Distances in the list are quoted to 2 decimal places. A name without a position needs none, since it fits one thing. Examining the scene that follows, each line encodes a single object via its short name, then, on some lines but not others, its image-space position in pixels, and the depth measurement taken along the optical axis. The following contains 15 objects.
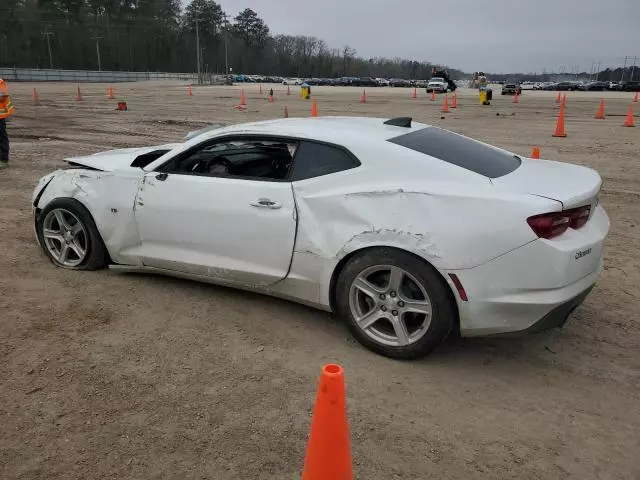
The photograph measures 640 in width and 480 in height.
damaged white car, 3.04
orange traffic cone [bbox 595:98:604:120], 20.72
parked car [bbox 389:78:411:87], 88.75
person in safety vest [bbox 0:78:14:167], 9.41
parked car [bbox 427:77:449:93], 49.06
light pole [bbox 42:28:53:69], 97.49
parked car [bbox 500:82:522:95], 47.48
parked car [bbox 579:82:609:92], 66.15
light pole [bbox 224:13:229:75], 127.85
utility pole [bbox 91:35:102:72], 97.45
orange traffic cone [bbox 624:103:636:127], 17.55
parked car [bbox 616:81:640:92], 62.32
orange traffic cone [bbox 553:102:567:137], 14.89
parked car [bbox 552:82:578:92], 67.96
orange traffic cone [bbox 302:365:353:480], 2.03
